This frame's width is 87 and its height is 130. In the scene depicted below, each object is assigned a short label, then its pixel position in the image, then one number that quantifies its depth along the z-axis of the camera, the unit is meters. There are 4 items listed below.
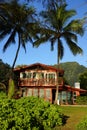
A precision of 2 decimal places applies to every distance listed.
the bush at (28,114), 5.57
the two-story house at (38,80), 19.38
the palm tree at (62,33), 17.14
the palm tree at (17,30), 17.19
